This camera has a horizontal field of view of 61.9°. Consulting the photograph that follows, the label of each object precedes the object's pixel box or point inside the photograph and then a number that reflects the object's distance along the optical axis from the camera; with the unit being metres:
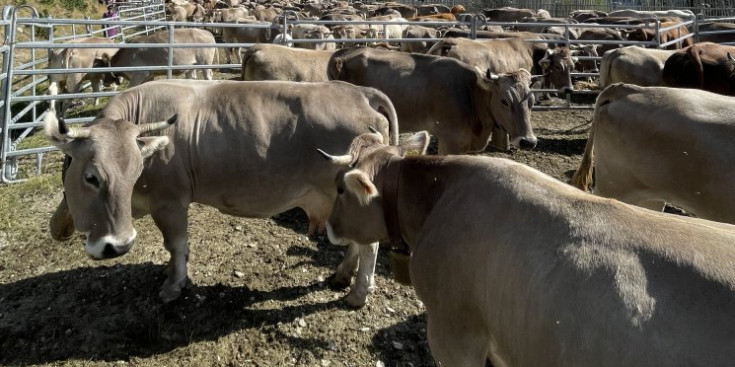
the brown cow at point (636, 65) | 10.48
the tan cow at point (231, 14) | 24.41
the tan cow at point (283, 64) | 8.08
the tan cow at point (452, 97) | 7.69
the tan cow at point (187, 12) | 27.31
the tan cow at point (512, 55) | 10.51
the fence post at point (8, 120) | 7.05
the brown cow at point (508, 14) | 26.33
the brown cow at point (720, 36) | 16.23
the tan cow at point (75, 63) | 11.35
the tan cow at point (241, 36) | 18.33
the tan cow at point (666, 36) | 15.27
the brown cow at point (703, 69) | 9.38
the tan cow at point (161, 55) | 11.96
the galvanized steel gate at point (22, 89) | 7.20
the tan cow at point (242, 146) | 4.72
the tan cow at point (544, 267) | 2.12
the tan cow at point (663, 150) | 4.51
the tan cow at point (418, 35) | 15.59
